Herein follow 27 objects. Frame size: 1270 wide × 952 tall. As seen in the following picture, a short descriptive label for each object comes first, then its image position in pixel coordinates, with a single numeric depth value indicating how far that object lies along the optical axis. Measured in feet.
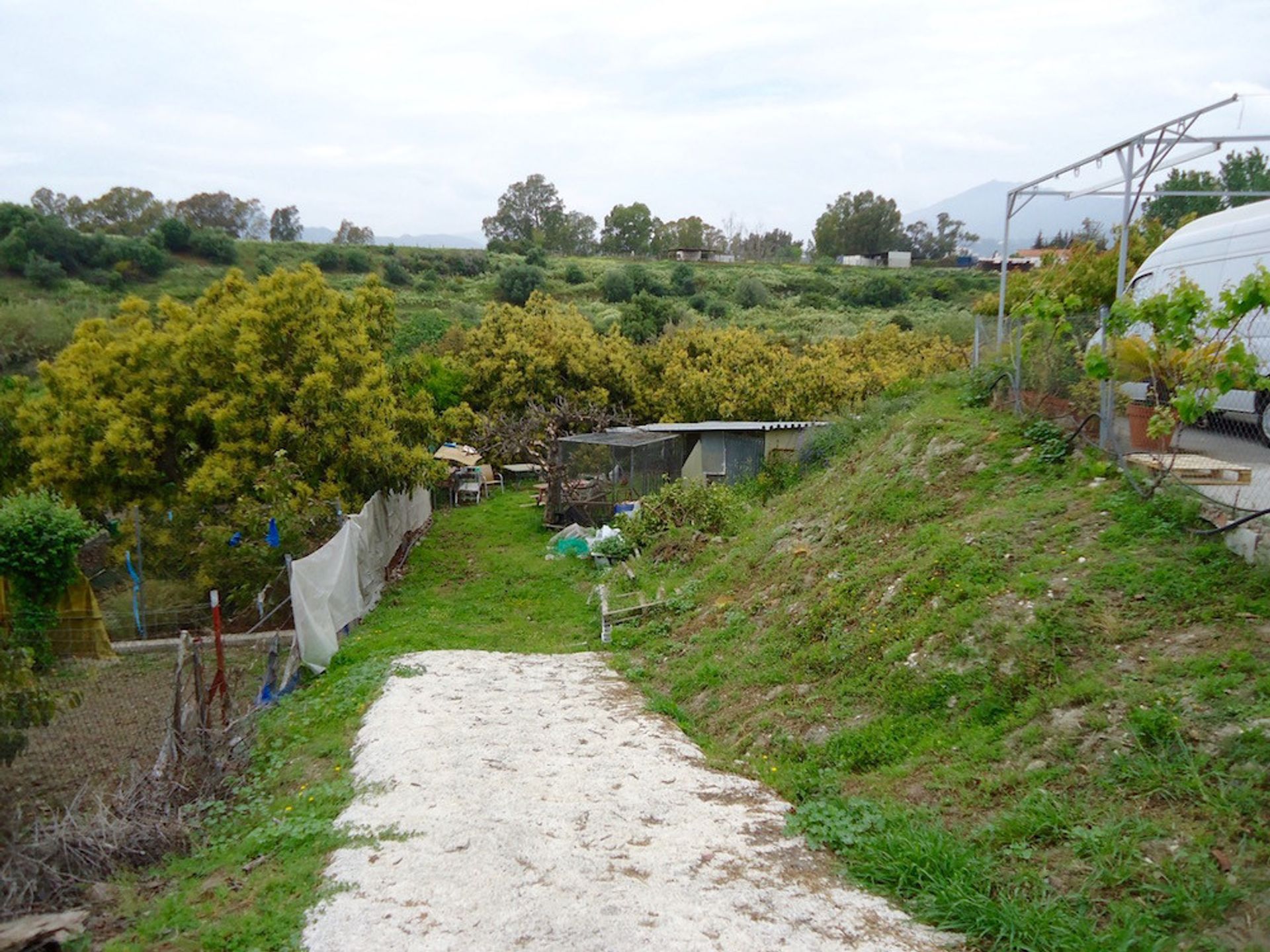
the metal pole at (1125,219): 27.53
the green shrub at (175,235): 167.84
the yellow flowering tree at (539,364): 82.84
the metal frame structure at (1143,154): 27.61
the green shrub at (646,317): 116.26
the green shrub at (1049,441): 30.63
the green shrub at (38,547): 32.40
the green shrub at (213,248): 172.76
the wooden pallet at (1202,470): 23.53
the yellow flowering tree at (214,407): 43.83
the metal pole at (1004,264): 41.19
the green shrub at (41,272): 135.85
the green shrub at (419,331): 123.03
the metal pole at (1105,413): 27.84
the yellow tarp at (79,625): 29.86
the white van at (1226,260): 27.19
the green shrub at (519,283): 174.81
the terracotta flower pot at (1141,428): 26.78
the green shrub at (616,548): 52.19
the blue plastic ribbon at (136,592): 36.04
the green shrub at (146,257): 151.94
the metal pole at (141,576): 39.01
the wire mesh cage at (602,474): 64.18
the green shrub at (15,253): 138.72
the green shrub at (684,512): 51.06
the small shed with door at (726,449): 69.92
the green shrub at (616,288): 179.32
